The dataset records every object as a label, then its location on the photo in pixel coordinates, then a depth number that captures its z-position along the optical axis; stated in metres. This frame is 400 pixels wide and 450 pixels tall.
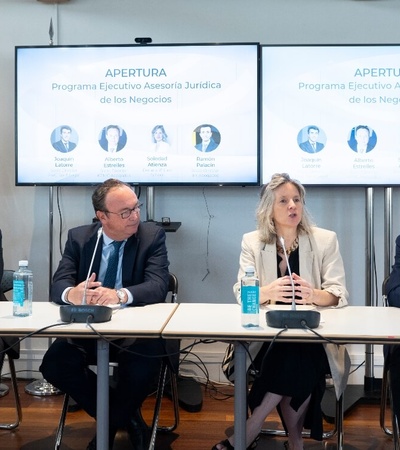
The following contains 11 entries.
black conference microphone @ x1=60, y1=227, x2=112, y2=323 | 2.68
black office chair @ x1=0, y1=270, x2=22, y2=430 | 3.44
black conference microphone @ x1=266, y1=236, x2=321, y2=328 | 2.60
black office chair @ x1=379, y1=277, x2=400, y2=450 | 3.17
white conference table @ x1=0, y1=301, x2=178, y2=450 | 2.56
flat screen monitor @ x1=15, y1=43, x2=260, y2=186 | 4.42
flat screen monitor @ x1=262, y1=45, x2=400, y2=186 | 4.40
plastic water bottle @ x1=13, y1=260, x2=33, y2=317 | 2.93
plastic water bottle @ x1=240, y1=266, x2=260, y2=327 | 2.72
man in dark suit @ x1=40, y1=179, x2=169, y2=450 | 3.13
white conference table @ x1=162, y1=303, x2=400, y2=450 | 2.50
